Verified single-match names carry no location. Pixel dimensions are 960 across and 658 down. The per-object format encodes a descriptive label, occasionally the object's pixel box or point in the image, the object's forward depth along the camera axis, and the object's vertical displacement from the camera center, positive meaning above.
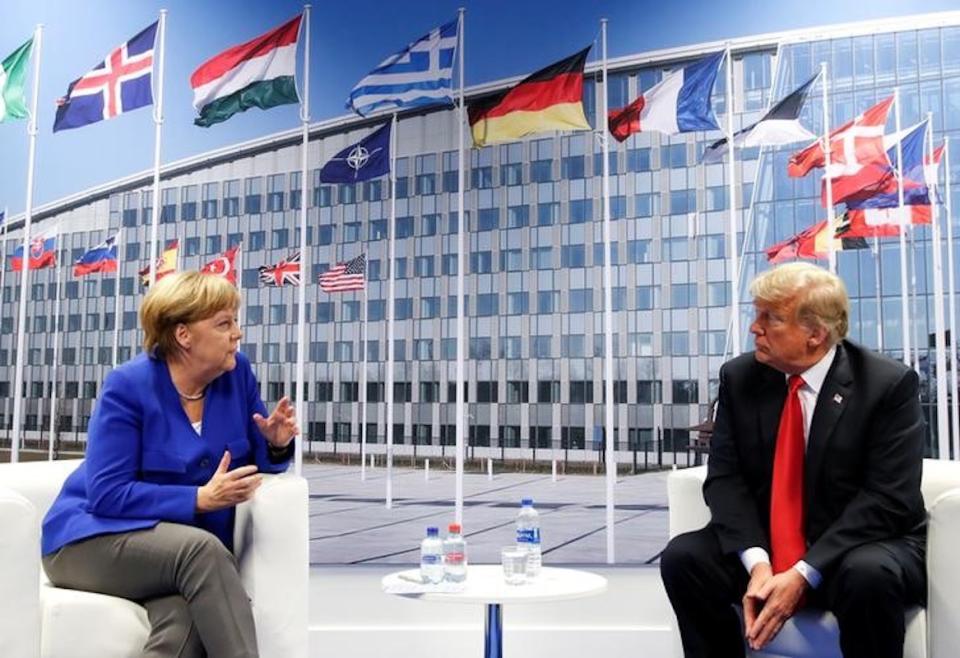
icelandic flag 3.70 +1.22
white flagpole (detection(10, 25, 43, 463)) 3.91 +0.31
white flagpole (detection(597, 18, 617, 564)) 3.61 -0.01
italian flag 3.78 +1.26
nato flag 3.71 +0.90
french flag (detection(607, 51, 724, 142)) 3.52 +1.11
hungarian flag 3.60 +1.23
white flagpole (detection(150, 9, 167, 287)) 3.85 +0.91
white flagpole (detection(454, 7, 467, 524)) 3.69 +0.09
